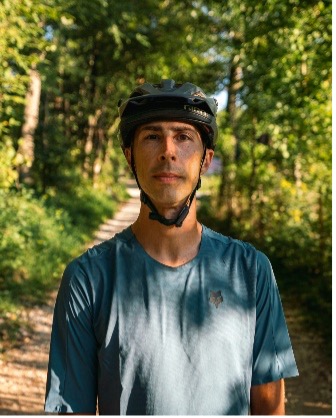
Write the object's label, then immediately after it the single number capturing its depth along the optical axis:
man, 1.87
